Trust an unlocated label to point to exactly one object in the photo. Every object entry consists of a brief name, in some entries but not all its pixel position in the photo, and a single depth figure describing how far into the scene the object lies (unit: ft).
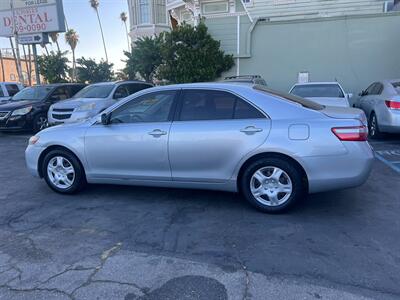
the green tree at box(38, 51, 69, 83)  67.56
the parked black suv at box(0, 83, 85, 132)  35.42
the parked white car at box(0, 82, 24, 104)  44.84
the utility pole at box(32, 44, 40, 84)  60.50
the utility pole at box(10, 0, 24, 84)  60.29
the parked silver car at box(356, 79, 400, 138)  25.51
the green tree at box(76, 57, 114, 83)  68.15
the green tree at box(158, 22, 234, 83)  45.96
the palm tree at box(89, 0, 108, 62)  180.24
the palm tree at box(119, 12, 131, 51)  200.23
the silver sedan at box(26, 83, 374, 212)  12.94
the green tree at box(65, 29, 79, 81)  163.43
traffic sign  59.35
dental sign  58.29
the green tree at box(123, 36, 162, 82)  55.72
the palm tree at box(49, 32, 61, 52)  131.23
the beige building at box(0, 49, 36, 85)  151.43
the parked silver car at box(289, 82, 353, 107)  29.74
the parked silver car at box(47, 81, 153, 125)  32.89
